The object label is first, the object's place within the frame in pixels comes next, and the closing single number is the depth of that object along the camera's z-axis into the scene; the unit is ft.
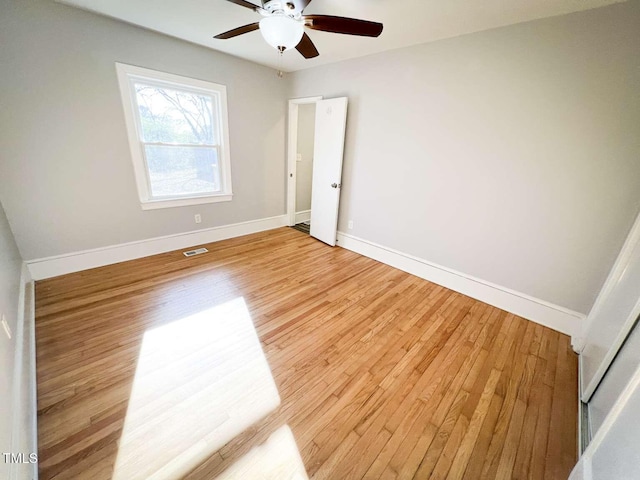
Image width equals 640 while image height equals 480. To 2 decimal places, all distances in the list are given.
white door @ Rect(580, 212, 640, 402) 4.63
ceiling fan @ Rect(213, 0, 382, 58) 4.96
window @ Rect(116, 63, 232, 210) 9.24
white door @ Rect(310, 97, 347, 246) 11.14
